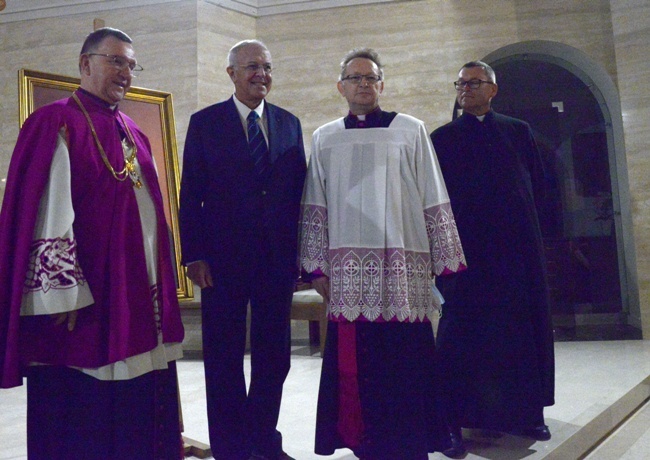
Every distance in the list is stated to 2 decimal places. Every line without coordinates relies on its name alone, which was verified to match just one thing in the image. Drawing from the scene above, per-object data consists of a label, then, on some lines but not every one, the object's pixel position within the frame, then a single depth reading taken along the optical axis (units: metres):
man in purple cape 1.95
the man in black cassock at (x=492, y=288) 2.90
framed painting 3.24
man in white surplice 2.48
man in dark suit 2.50
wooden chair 5.11
